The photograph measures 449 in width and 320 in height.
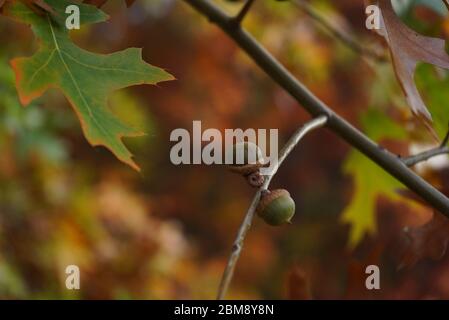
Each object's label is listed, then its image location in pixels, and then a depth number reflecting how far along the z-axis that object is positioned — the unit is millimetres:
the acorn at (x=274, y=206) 737
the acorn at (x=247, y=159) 749
